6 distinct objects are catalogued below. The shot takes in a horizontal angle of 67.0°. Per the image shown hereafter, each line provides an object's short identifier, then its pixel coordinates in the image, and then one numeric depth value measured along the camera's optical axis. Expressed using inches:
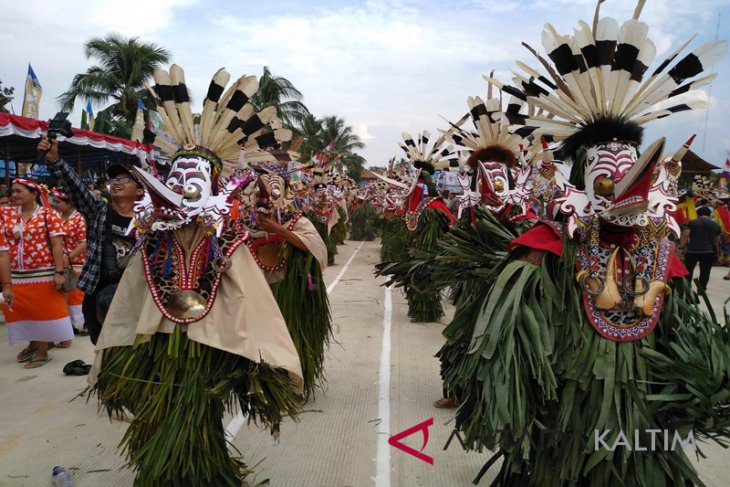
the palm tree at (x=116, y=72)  1048.2
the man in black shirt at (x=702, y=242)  378.0
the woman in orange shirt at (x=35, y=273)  227.6
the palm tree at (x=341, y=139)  1945.1
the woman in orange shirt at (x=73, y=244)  260.1
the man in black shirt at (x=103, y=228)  160.2
